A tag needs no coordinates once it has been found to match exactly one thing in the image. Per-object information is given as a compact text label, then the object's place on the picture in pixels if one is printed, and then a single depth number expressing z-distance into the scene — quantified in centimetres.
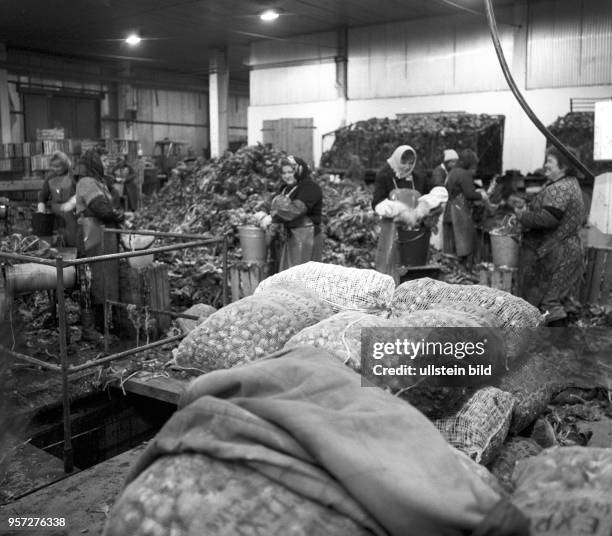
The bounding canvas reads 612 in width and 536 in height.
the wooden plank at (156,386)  401
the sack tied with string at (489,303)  314
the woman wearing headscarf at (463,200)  911
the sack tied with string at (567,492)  141
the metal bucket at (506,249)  656
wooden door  1678
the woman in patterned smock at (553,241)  556
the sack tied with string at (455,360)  249
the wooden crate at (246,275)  679
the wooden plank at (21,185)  1507
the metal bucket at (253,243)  680
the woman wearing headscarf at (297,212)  652
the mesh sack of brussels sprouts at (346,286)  339
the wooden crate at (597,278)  646
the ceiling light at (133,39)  1660
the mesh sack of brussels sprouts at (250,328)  299
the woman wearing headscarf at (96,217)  572
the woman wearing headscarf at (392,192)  653
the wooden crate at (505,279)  661
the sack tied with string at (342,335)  247
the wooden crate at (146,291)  558
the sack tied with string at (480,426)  243
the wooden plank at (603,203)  303
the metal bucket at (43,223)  783
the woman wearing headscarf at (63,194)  762
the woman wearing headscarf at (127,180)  1578
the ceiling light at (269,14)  1354
